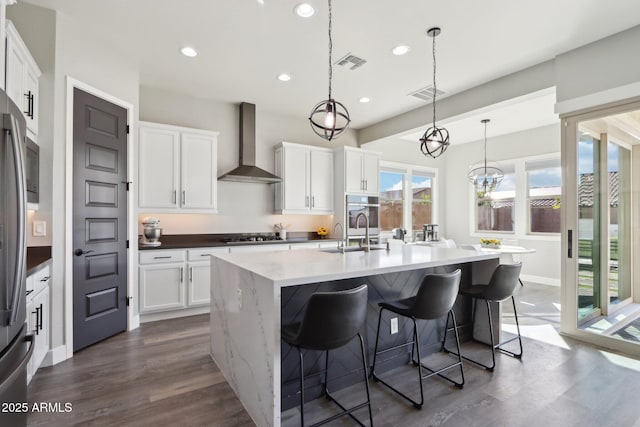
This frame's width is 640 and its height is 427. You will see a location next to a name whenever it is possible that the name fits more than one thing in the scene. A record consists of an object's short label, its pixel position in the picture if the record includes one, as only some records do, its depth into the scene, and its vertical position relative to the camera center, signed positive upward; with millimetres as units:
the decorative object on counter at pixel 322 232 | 5680 -302
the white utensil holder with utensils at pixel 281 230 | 5273 -249
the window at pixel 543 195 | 5996 +386
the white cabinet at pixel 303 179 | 5086 +603
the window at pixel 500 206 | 6637 +191
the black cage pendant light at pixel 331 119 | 2348 +732
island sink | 2879 -328
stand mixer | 4000 -224
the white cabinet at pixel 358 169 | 5402 +810
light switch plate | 2727 -111
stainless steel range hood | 4762 +1075
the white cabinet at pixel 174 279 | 3756 -784
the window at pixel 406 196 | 6941 +434
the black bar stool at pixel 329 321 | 1679 -576
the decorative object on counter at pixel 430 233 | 6195 -348
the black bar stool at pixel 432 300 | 2135 -582
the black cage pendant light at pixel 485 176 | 5949 +801
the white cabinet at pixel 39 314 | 2302 -762
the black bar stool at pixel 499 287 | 2646 -610
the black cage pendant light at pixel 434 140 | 2969 +739
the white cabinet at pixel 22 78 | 2170 +1029
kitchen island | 1740 -569
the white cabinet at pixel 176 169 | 3986 +618
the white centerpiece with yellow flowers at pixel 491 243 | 5371 -488
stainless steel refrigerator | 1308 -230
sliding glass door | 3291 -82
